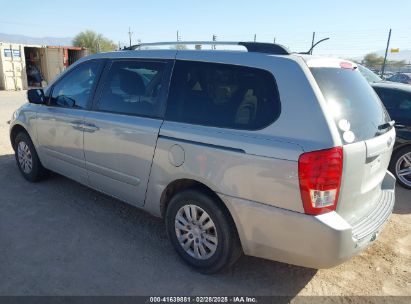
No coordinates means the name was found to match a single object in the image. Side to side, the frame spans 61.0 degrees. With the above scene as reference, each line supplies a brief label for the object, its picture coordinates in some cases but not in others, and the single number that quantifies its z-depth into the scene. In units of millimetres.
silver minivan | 2330
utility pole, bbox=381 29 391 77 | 16953
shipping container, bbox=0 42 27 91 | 17266
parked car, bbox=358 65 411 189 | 5250
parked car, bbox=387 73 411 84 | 17769
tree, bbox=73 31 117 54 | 40941
